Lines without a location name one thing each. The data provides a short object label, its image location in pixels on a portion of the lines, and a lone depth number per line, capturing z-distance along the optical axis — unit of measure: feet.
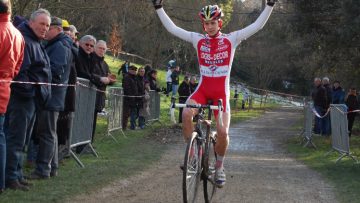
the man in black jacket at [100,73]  37.83
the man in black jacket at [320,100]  72.49
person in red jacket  22.16
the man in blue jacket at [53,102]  28.27
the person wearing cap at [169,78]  125.23
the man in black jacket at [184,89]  80.64
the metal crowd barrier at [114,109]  53.20
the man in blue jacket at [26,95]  24.91
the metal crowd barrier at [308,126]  61.46
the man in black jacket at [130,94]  59.82
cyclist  25.82
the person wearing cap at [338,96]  80.69
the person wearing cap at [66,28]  33.81
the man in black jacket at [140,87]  63.77
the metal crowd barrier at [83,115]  34.71
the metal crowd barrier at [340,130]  45.65
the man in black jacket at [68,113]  31.22
